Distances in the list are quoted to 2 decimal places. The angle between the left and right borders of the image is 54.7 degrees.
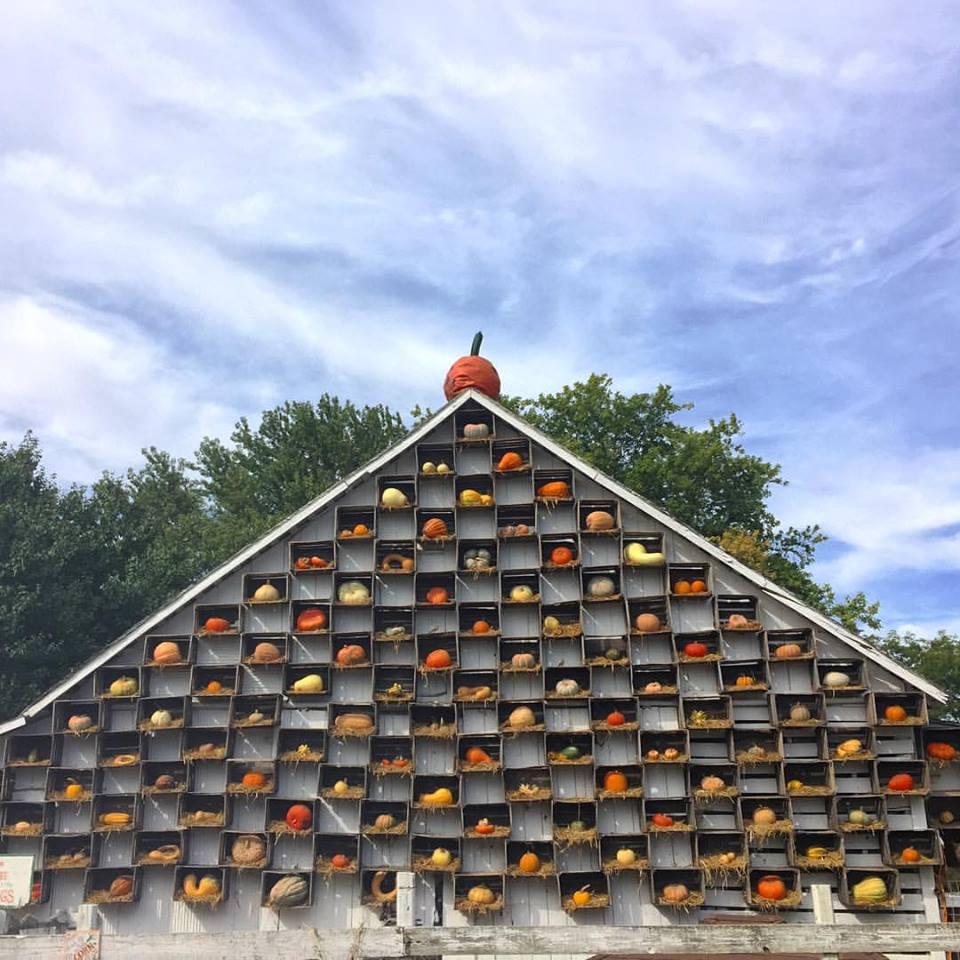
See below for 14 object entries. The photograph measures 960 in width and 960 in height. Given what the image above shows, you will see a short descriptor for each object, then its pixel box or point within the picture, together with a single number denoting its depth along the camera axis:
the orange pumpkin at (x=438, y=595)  17.52
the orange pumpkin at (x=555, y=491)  17.95
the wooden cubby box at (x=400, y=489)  18.19
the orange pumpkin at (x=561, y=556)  17.50
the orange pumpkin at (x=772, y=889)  15.38
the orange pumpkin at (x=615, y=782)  16.16
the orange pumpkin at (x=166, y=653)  17.25
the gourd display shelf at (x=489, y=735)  15.93
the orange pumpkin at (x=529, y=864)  15.88
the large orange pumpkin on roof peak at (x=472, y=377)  19.59
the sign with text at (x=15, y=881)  10.68
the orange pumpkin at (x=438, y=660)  17.02
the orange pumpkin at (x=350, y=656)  17.16
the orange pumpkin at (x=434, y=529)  17.95
